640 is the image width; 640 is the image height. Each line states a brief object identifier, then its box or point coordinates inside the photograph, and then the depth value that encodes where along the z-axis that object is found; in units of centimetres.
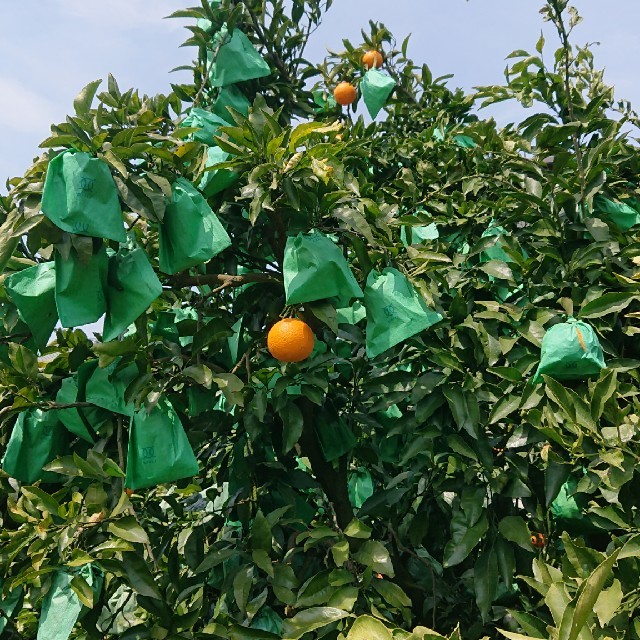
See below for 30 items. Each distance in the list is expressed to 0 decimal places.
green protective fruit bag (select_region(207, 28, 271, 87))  225
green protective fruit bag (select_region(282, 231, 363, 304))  148
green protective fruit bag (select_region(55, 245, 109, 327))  144
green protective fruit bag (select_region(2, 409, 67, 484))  167
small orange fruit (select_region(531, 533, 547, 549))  195
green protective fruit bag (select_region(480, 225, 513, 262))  209
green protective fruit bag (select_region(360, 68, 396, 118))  268
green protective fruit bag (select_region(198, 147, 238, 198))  172
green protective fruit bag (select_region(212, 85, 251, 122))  231
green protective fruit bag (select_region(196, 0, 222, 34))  231
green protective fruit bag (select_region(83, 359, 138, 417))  163
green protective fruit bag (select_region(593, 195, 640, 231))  193
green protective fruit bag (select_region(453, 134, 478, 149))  257
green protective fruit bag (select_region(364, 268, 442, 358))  153
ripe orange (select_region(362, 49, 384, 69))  292
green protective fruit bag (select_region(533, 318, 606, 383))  151
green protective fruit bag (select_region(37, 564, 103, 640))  139
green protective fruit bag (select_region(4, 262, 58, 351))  152
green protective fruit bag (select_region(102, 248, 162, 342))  149
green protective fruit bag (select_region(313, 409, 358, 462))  184
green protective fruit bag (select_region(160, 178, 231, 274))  155
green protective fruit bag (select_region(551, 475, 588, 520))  163
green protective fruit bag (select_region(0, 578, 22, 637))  170
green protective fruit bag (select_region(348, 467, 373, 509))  222
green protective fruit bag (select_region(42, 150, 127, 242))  138
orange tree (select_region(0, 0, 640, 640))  145
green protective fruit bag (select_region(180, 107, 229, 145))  194
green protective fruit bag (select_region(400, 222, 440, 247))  217
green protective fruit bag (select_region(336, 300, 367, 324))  198
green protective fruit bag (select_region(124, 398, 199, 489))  151
